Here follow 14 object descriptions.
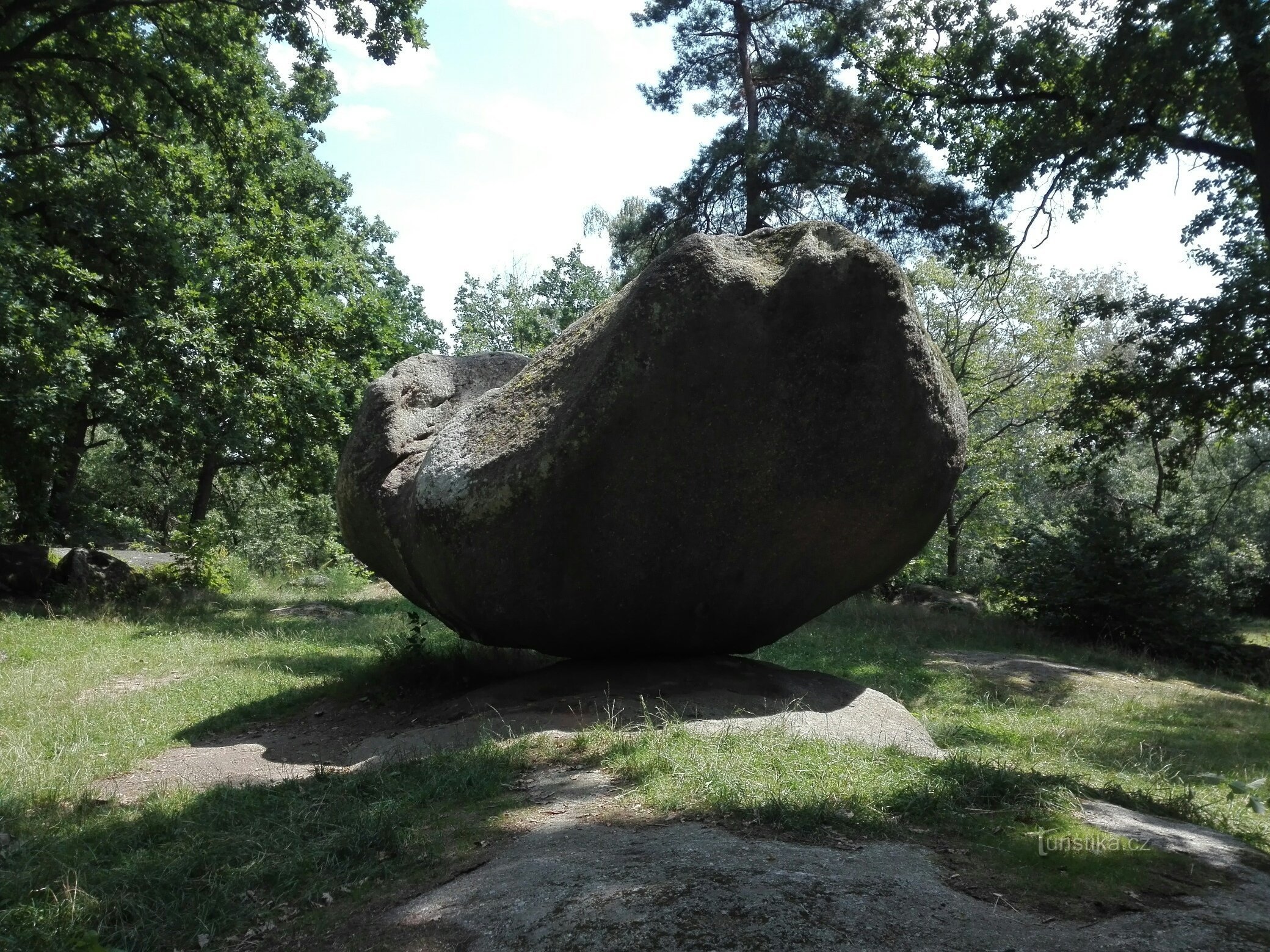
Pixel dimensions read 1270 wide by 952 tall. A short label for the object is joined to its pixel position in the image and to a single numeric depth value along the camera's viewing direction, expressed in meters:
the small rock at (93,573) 15.16
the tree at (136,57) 13.41
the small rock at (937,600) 19.08
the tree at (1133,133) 12.51
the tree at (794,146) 16.77
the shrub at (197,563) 16.75
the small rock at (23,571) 14.54
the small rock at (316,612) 15.20
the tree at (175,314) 13.06
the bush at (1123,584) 15.46
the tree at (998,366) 24.47
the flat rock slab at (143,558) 17.58
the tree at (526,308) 38.25
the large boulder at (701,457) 6.34
